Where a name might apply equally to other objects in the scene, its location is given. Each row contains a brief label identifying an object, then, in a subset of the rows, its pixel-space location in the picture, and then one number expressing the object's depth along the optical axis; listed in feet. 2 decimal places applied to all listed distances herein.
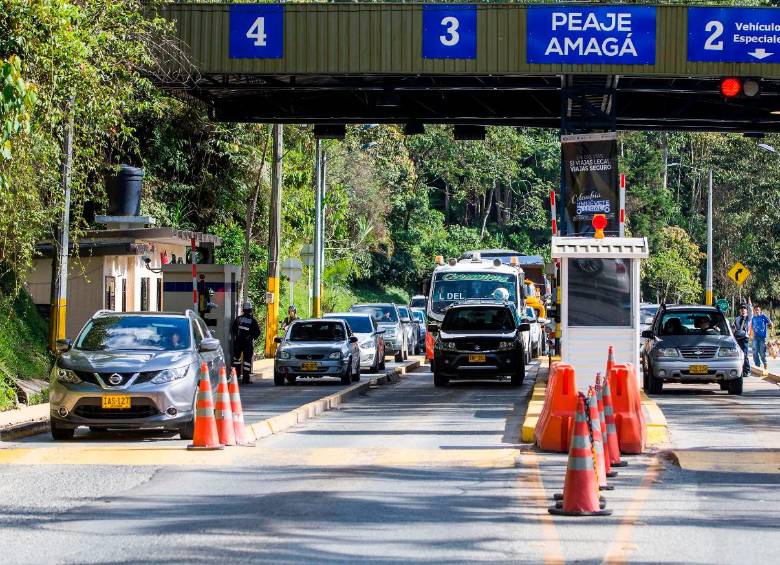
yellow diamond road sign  160.15
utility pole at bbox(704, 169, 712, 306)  187.32
